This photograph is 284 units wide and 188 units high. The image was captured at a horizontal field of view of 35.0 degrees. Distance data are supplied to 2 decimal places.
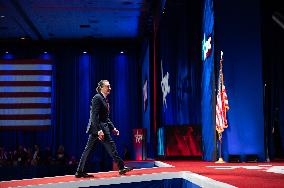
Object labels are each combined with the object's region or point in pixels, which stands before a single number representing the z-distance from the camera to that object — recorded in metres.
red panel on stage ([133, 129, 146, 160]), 14.73
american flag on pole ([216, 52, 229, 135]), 9.19
